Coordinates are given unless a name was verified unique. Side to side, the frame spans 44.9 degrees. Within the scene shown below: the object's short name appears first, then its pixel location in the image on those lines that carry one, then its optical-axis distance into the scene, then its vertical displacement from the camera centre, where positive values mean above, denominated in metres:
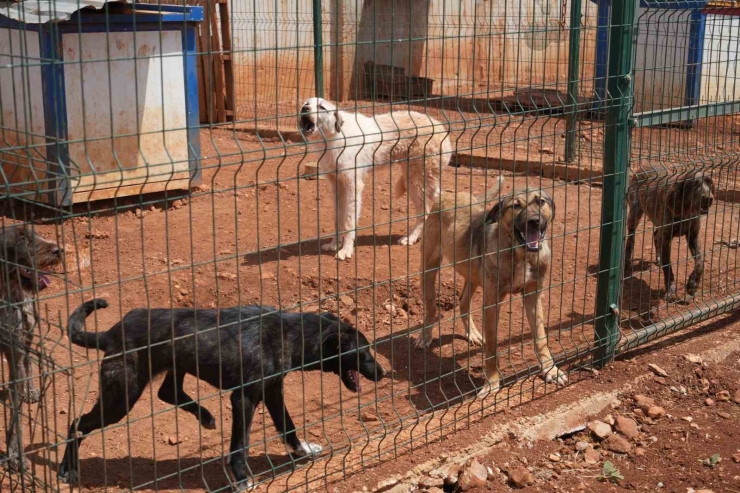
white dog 8.18 -1.09
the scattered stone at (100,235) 8.19 -1.71
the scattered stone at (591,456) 4.80 -2.18
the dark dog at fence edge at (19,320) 3.46 -1.26
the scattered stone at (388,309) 6.88 -2.00
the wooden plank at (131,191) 8.47 -1.42
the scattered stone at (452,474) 4.50 -2.12
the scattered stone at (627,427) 5.07 -2.14
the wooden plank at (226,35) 13.10 +0.13
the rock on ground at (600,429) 5.02 -2.12
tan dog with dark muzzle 5.31 -1.31
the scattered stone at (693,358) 5.82 -2.01
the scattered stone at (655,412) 5.26 -2.12
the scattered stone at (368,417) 5.18 -2.11
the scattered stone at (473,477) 4.44 -2.11
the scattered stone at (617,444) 4.93 -2.17
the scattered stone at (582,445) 4.93 -2.17
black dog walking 4.05 -1.41
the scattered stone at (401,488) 4.33 -2.11
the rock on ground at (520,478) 4.50 -2.14
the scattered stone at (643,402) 5.32 -2.10
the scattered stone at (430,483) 4.44 -2.13
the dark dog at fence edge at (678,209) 6.78 -1.27
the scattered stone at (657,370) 5.64 -2.02
